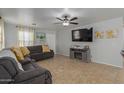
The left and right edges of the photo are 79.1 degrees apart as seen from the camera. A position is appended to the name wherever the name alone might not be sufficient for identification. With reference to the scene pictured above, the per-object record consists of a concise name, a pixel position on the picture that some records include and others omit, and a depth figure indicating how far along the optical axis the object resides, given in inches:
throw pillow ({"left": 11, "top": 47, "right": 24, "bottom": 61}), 100.4
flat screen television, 153.4
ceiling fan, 108.7
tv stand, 155.9
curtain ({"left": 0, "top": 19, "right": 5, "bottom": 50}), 132.5
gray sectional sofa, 46.5
